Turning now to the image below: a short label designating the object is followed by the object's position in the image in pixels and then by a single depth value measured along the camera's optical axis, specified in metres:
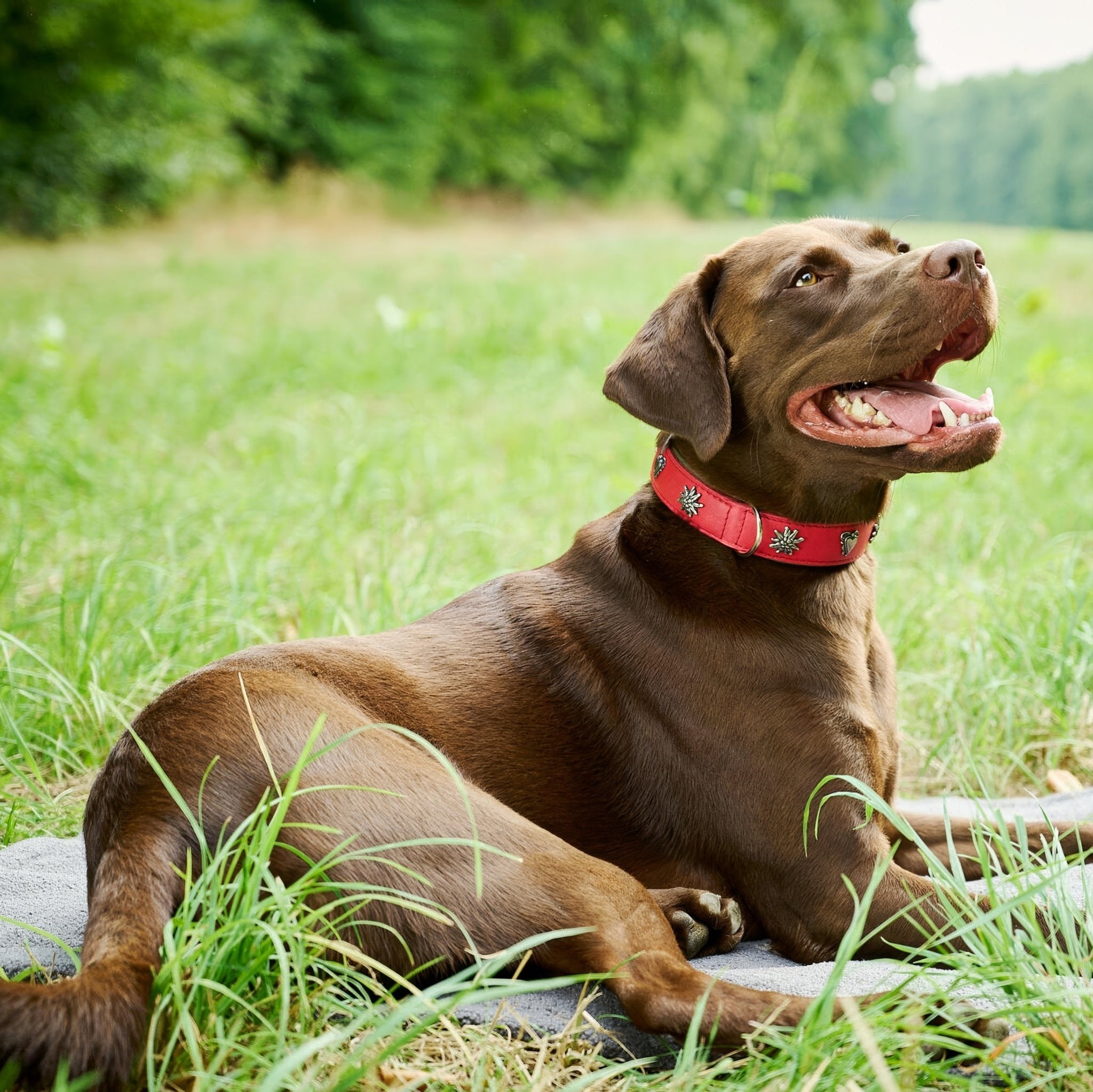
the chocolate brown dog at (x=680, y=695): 1.85
